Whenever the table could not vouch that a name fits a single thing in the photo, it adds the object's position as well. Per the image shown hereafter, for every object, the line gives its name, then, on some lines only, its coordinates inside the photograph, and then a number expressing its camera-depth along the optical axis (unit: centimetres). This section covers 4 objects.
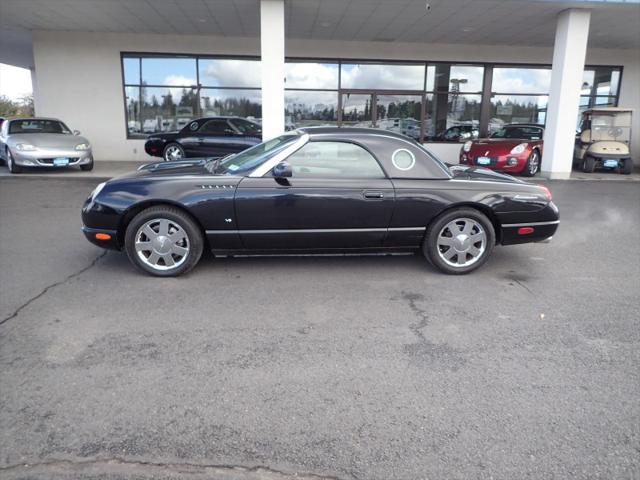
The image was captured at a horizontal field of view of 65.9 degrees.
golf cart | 1461
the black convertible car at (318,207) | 475
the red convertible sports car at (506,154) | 1265
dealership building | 1384
